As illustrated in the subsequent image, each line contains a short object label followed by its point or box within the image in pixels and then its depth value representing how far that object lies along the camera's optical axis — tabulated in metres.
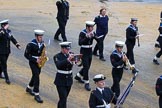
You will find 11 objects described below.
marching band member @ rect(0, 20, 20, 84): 13.90
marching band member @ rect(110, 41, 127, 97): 13.23
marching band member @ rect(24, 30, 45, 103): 13.03
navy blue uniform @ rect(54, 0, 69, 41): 18.27
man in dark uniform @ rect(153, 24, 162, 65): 17.63
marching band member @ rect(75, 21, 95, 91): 13.97
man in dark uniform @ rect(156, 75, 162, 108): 11.44
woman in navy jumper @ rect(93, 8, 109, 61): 16.91
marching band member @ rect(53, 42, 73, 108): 11.95
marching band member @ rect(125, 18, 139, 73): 16.20
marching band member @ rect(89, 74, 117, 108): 10.30
